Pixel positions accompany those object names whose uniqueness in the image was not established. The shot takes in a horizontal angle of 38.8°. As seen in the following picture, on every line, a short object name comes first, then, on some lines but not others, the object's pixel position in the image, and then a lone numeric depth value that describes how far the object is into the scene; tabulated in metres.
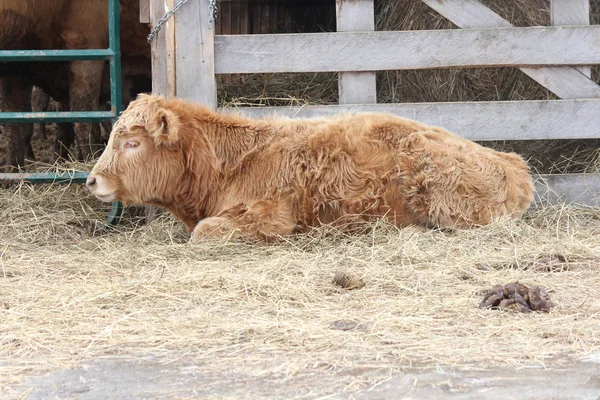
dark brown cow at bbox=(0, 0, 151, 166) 7.88
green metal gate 6.76
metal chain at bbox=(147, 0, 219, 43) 6.55
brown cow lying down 5.86
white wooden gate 6.53
